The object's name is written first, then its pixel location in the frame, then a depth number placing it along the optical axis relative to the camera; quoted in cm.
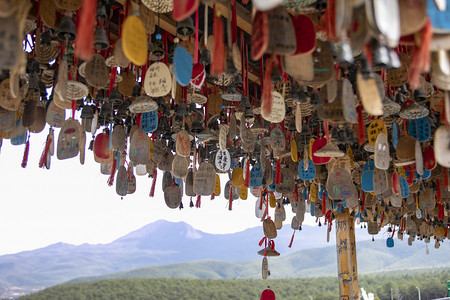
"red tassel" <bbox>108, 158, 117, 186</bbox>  217
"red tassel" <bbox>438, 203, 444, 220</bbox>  358
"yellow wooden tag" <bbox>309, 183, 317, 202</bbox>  274
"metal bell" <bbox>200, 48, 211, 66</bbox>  124
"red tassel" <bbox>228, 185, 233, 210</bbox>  283
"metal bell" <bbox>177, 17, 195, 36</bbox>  103
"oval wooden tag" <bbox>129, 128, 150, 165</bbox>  171
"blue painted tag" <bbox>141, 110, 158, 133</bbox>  172
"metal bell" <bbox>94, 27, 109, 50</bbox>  113
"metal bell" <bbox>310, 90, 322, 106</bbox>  116
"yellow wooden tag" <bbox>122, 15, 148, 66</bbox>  91
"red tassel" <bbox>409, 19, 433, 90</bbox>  73
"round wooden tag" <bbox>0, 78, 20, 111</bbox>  134
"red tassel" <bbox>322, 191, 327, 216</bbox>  264
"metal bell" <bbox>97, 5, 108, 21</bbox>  103
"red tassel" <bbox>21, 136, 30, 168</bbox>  176
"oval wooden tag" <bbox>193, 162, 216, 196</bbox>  183
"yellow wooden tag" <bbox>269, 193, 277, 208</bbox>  336
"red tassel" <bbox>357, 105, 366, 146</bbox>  128
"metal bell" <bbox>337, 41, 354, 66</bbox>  81
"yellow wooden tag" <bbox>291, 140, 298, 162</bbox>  207
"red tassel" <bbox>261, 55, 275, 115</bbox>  95
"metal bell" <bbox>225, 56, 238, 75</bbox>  108
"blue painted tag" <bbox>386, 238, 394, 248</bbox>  503
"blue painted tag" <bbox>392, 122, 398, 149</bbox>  168
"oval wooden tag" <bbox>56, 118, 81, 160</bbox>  140
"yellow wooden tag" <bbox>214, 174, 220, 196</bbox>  259
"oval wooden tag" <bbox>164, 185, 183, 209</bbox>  226
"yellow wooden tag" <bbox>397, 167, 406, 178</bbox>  225
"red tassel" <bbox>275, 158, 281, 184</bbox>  247
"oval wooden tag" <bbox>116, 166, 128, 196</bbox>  215
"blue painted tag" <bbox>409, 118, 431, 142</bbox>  166
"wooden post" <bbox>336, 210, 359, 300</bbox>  442
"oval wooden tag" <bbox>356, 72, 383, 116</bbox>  91
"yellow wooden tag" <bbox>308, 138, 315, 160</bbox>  193
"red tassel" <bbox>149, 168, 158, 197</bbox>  259
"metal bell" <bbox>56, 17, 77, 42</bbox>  107
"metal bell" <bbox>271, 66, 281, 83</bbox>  104
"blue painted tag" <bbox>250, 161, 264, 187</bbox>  232
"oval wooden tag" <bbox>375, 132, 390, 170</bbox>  146
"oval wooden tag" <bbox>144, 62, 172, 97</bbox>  127
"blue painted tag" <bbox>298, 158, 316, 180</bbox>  216
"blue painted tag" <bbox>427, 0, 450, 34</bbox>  78
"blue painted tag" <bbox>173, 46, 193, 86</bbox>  106
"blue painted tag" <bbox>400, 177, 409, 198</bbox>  218
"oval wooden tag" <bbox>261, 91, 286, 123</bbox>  141
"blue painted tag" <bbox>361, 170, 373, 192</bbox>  203
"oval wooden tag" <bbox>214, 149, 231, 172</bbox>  204
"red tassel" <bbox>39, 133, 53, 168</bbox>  183
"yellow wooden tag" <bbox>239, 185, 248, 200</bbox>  291
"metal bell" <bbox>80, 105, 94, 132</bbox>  178
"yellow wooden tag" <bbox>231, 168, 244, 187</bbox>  249
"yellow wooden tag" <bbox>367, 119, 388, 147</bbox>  156
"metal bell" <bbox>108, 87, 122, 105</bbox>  155
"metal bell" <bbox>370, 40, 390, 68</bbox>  83
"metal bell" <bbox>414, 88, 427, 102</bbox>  144
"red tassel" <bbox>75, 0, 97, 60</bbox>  79
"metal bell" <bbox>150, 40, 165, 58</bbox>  126
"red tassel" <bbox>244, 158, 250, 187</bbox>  222
